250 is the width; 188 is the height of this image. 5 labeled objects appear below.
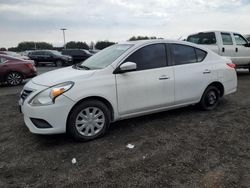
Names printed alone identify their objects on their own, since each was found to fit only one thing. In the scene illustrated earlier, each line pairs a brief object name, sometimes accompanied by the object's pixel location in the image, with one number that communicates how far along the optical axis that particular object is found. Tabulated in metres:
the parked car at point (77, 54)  17.63
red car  7.53
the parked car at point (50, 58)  16.82
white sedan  2.86
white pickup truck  7.58
